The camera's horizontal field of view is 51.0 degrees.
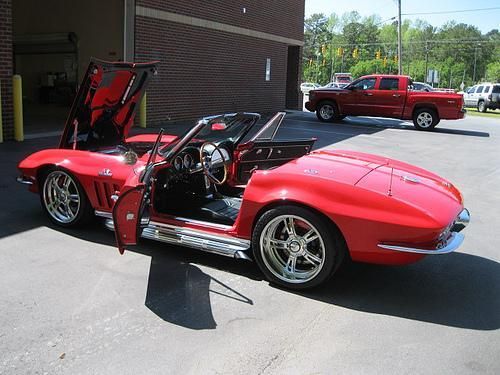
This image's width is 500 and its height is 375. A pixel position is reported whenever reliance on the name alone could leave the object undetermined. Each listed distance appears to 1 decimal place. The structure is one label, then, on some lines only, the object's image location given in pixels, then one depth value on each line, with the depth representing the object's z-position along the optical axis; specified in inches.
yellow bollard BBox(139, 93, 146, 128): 544.4
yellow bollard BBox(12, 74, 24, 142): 408.2
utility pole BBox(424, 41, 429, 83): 4019.2
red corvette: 149.7
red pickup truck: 703.7
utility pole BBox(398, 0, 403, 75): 1467.5
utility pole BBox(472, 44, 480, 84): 4011.3
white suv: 1317.7
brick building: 547.2
